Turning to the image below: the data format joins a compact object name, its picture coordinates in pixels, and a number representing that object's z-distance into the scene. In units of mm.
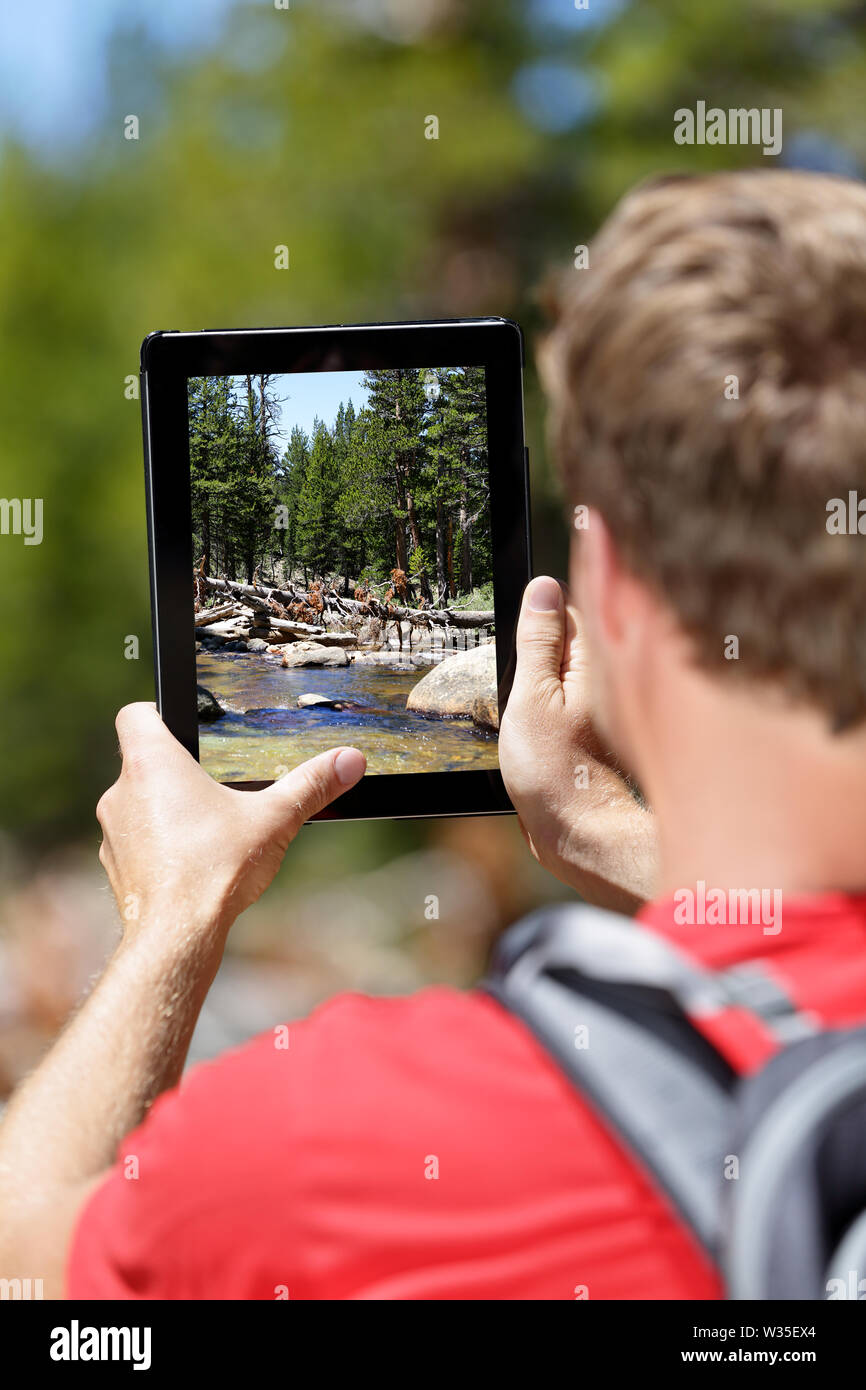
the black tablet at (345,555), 1754
